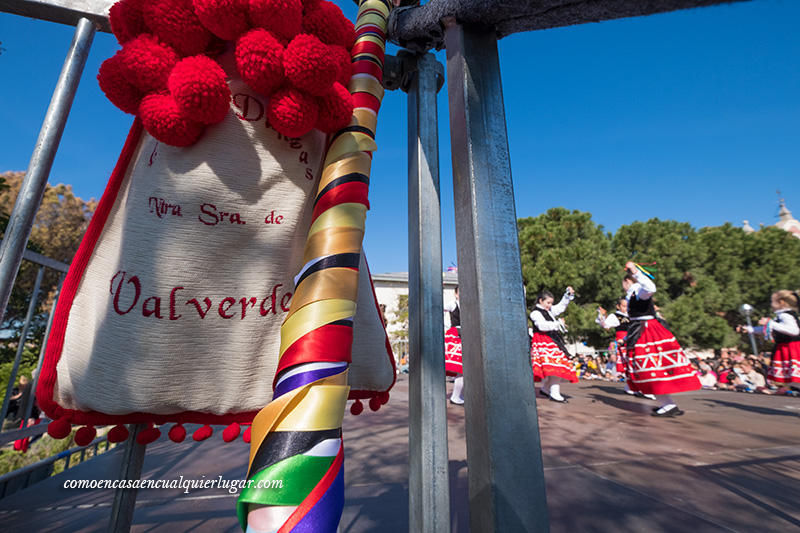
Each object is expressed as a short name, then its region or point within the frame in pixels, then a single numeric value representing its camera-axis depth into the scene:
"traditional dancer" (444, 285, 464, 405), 4.33
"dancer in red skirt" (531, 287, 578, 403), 4.95
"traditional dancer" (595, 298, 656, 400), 6.10
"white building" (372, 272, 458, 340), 20.42
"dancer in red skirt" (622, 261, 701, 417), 3.93
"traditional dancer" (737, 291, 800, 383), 4.69
